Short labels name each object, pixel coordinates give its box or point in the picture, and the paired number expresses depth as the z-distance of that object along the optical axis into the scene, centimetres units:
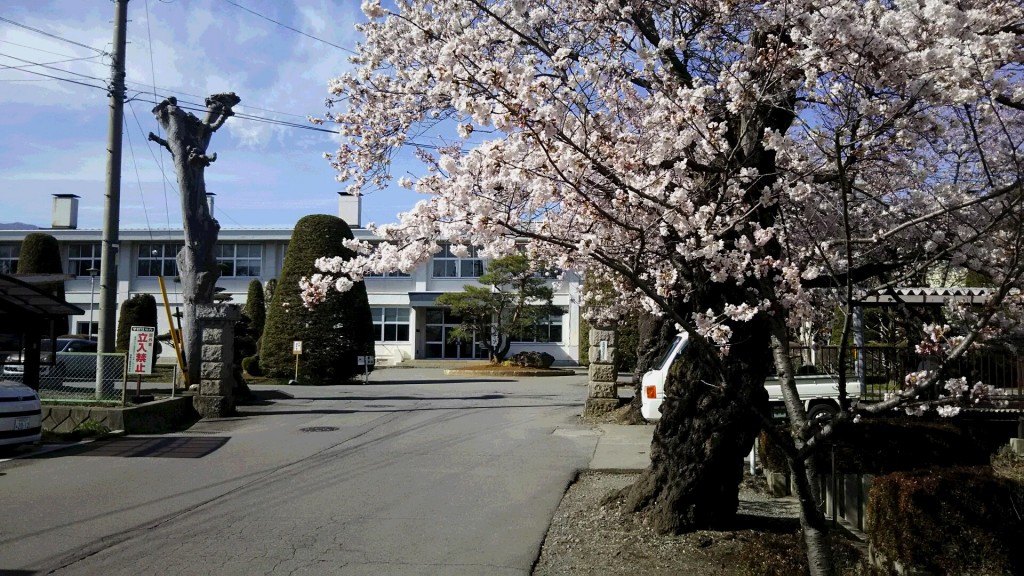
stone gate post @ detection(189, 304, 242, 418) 1634
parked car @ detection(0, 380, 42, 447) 1141
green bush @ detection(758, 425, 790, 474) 923
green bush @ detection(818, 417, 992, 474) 864
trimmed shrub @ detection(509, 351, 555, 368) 3906
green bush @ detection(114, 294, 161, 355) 3844
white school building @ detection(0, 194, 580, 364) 4500
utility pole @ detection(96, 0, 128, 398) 1567
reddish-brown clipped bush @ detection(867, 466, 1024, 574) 538
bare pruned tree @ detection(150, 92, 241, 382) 1898
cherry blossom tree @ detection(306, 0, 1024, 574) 502
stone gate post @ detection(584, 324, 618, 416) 1730
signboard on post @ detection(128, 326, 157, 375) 1445
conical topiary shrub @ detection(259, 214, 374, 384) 2830
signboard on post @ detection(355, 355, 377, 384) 2767
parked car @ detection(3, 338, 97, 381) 1564
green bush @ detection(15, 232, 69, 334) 3859
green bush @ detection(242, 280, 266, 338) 3991
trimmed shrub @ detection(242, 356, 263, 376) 3047
